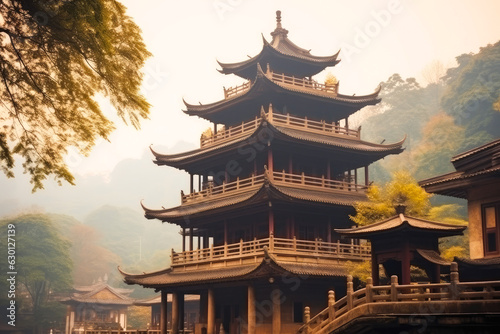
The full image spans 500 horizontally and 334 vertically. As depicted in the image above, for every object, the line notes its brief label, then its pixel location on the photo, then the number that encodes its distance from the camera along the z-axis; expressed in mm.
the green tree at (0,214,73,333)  70000
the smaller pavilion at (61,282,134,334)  66062
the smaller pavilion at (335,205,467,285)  19859
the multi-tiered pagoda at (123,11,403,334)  29172
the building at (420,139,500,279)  20922
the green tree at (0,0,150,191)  10109
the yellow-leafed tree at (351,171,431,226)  28788
